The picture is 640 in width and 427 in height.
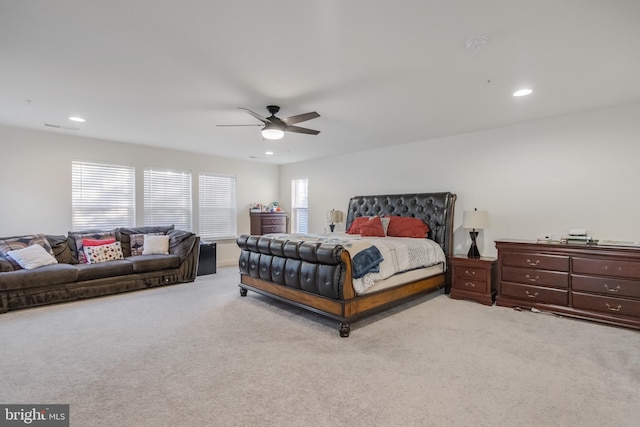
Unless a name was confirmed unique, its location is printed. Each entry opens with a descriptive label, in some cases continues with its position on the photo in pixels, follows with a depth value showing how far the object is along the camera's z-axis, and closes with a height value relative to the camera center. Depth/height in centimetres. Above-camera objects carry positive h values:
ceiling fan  347 +102
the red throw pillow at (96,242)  501 -53
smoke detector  227 +126
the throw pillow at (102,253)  491 -70
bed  325 -75
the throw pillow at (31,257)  424 -66
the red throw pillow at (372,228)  522 -31
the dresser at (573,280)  331 -82
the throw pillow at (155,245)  551 -64
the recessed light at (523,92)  323 +126
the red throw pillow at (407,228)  502 -29
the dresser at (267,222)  741 -30
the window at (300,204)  780 +15
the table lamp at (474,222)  438 -17
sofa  405 -81
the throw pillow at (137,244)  551 -61
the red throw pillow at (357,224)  555 -25
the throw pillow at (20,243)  429 -48
